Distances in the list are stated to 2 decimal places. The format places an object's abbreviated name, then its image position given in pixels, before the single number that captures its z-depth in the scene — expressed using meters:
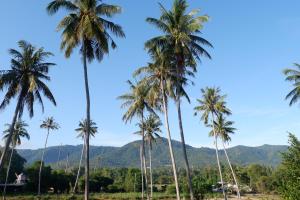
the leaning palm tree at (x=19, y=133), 73.38
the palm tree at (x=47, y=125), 83.12
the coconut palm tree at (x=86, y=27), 26.70
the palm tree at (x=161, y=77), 32.12
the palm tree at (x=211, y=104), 56.00
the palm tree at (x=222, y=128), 62.91
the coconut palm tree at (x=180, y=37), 30.72
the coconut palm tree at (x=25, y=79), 32.81
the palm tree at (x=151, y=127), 61.22
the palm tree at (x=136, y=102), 47.72
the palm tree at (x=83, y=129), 84.69
